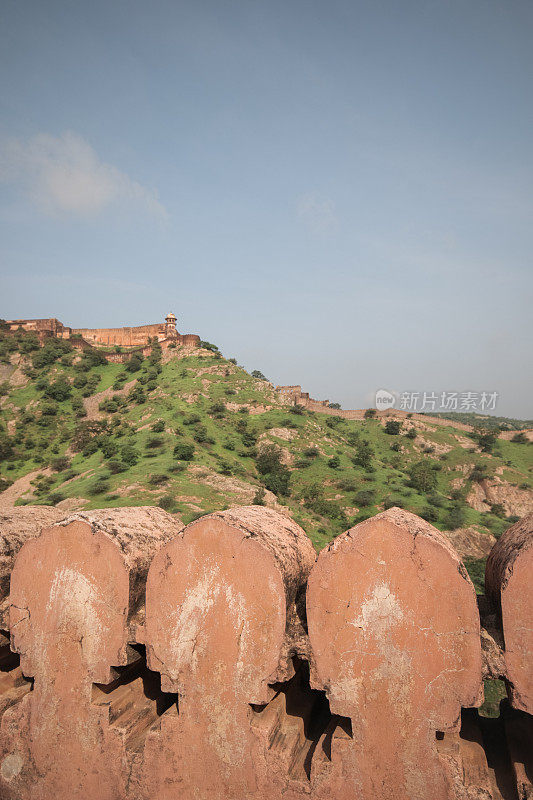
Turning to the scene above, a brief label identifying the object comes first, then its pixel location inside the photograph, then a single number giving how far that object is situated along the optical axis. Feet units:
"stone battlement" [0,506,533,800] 8.61
